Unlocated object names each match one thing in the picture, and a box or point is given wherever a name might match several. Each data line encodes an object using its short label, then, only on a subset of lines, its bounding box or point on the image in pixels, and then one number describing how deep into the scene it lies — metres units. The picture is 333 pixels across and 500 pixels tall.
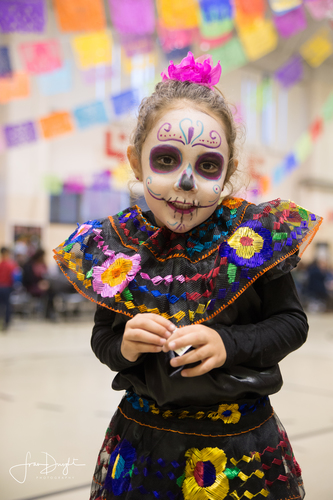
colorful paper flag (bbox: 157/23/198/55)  4.49
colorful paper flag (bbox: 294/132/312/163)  7.72
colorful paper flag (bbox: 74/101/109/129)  5.18
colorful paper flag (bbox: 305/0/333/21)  4.07
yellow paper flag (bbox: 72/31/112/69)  4.32
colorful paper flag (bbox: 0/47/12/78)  4.24
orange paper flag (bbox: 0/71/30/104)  4.69
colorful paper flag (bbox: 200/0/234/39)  4.09
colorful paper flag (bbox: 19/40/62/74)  4.21
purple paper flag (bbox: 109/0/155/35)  3.95
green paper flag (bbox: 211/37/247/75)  4.82
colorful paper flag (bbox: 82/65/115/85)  5.70
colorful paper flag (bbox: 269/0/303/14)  3.79
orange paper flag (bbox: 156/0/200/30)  3.94
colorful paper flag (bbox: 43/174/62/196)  8.66
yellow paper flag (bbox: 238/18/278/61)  4.57
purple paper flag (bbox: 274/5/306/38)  4.48
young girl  0.76
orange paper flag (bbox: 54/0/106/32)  3.62
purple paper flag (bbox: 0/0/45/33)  3.44
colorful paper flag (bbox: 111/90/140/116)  4.96
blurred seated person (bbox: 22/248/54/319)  6.50
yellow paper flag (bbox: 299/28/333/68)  5.39
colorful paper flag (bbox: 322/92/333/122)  6.98
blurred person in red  5.58
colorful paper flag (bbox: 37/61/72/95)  5.18
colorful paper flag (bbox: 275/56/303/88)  6.20
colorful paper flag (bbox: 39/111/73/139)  5.05
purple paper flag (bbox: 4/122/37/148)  5.10
